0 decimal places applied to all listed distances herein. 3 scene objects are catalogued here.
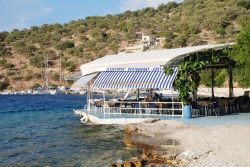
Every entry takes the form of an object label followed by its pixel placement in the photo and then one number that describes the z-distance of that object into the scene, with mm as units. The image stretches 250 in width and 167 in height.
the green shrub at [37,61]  97562
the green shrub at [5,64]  95688
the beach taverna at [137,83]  25031
